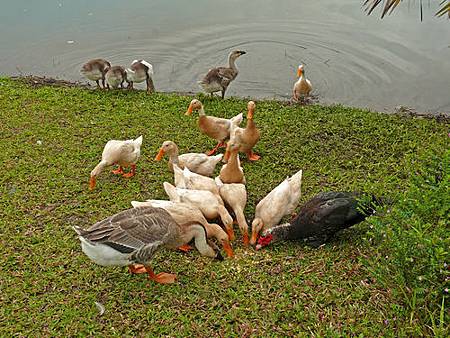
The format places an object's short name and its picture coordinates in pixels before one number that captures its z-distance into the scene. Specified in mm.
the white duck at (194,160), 6244
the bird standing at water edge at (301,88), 8430
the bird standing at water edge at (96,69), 8656
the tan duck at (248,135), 6574
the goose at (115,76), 8523
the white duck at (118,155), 6133
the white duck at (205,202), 5359
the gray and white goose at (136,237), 4402
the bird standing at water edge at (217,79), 8289
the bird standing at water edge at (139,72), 8602
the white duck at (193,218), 5070
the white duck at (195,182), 5762
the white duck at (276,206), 5363
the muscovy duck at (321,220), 4980
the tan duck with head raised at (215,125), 6902
